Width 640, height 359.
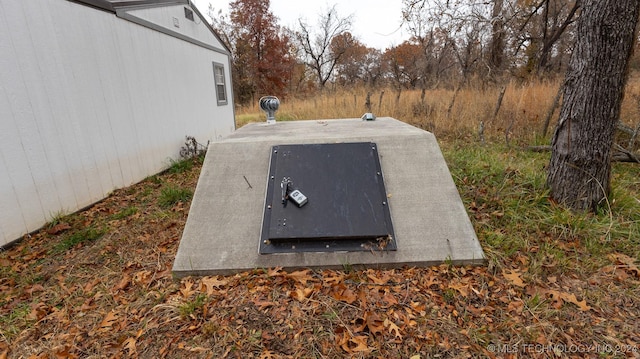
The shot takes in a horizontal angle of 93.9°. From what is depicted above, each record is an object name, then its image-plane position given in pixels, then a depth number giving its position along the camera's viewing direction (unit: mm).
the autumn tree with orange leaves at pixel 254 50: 22469
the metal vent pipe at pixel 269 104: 4422
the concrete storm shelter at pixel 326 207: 2258
